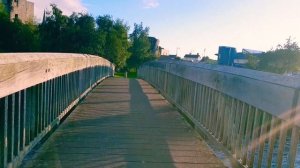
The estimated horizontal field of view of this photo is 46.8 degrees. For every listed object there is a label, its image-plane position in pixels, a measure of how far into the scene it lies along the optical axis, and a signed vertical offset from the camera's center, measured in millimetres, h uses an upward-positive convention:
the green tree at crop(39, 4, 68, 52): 51375 +2686
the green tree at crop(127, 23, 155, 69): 74750 +546
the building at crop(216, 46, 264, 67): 67938 +455
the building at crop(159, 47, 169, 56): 130325 +1323
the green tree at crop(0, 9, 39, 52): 47250 +1317
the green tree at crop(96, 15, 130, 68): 55688 +2165
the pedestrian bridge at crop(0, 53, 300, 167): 2887 -873
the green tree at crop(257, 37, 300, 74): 52375 +167
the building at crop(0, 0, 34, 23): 59719 +6761
